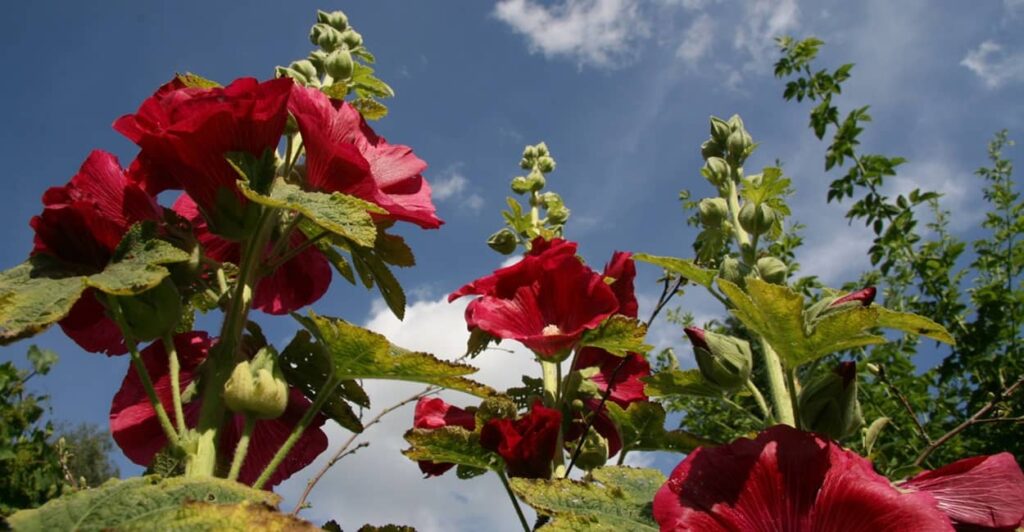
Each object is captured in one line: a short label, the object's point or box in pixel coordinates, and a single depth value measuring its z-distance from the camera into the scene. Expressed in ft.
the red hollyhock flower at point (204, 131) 1.06
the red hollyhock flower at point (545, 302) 1.32
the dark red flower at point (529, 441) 1.21
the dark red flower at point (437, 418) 1.47
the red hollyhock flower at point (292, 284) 1.37
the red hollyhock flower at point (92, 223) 1.04
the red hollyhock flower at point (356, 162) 1.15
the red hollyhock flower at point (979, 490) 0.91
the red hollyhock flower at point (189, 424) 1.19
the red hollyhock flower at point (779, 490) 0.90
